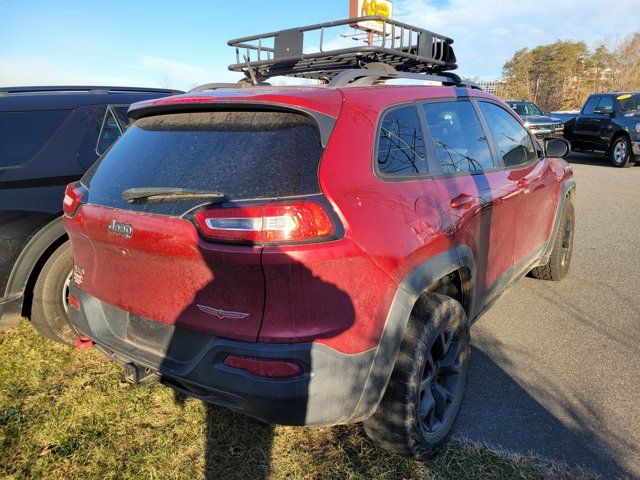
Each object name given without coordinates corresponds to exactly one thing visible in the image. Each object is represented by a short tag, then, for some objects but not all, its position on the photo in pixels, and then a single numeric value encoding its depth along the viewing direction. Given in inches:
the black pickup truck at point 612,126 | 498.3
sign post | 922.1
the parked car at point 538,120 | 616.1
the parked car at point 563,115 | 818.5
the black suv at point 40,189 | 121.0
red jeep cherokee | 70.1
